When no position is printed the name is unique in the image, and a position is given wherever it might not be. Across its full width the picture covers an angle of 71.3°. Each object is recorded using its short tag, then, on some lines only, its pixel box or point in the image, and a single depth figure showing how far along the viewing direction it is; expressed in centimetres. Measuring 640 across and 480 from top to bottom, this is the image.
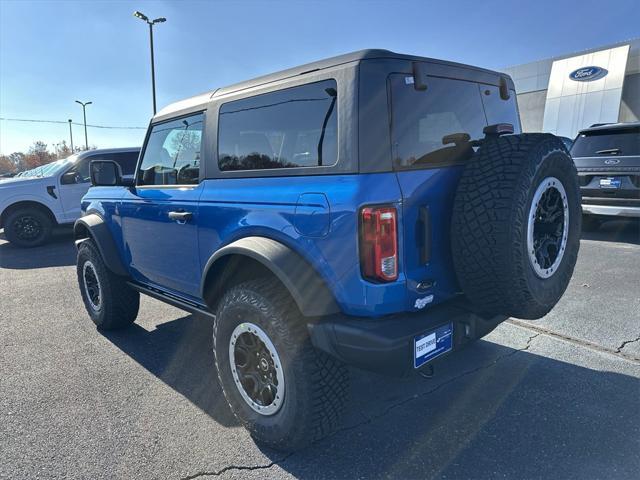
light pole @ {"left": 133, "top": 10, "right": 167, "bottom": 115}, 1905
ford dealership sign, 1958
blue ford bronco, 201
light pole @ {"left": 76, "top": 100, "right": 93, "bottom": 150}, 3874
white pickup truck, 868
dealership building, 1902
